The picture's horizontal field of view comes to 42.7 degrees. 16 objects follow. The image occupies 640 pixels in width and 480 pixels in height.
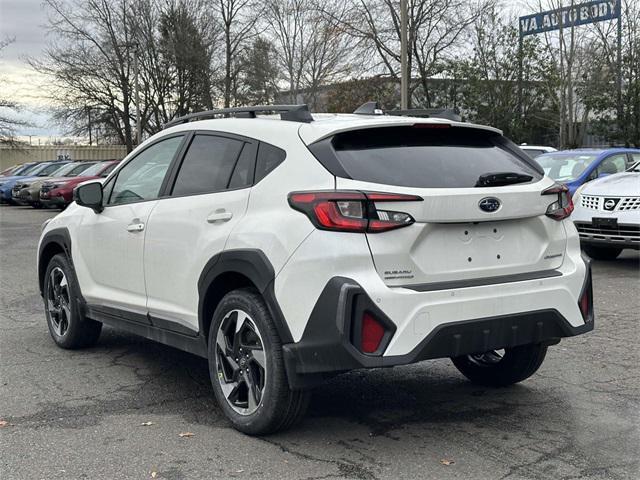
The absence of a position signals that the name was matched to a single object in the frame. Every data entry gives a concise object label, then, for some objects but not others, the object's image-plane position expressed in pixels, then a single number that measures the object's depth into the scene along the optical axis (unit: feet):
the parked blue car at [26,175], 105.70
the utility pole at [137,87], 135.95
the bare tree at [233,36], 144.77
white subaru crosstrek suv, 12.64
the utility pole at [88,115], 151.64
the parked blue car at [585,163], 44.39
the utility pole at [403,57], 76.42
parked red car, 86.48
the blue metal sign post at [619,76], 102.01
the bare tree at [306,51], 128.98
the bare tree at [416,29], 114.62
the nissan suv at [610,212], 33.99
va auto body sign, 100.63
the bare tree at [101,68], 149.38
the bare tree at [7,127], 152.66
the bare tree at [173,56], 145.28
